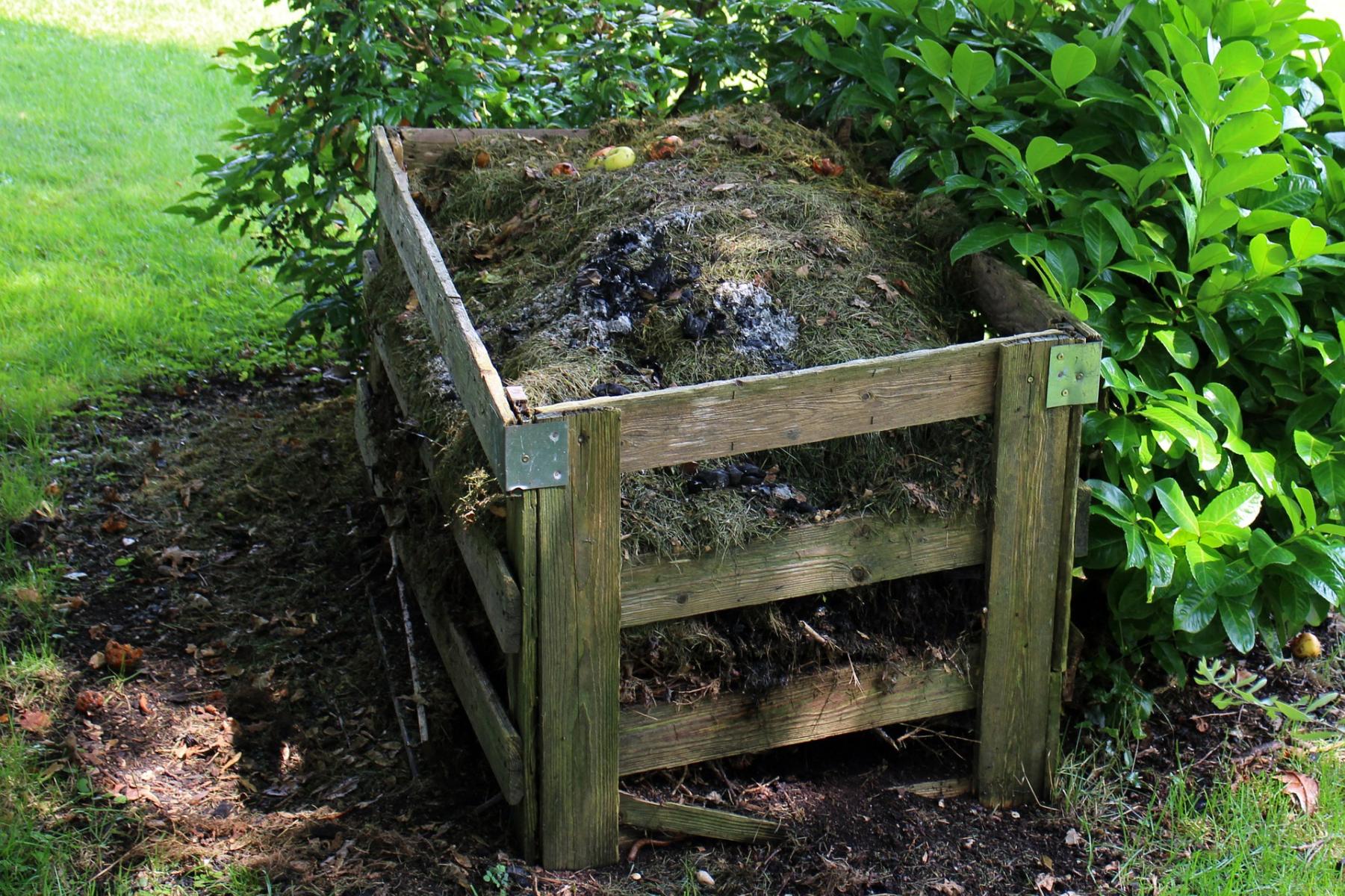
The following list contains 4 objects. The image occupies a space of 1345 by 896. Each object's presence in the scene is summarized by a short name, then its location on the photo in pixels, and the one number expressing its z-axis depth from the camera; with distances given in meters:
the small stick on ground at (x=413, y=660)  3.53
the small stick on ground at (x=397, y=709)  3.50
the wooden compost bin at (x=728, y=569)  2.69
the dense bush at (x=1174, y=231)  3.15
